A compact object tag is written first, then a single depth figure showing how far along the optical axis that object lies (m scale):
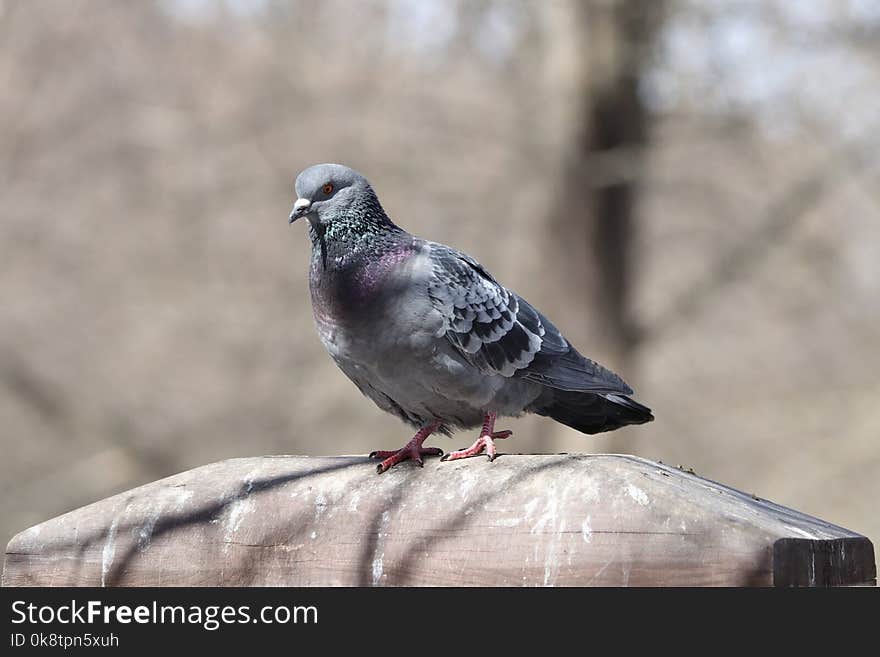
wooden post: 4.93
